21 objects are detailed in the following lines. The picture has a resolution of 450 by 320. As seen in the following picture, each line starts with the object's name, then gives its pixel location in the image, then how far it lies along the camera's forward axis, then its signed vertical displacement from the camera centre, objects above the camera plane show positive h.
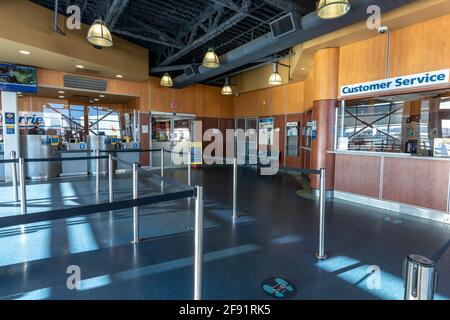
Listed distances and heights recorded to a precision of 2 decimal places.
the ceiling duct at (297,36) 3.45 +1.94
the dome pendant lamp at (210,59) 5.03 +1.69
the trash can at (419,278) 1.12 -0.60
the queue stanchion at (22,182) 3.69 -0.57
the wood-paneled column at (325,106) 5.37 +0.84
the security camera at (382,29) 4.29 +1.99
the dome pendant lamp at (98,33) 3.79 +1.68
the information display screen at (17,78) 6.31 +1.67
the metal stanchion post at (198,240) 1.77 -0.68
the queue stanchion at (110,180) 4.32 -0.64
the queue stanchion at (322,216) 2.71 -0.78
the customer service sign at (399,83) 3.91 +1.08
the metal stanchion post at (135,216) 3.02 -0.87
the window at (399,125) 4.43 +0.41
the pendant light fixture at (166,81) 7.15 +1.79
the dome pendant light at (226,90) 8.55 +1.83
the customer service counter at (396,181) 4.01 -0.66
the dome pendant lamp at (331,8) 2.97 +1.66
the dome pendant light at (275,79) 6.63 +1.72
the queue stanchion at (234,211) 3.99 -1.06
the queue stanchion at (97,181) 5.30 -0.83
